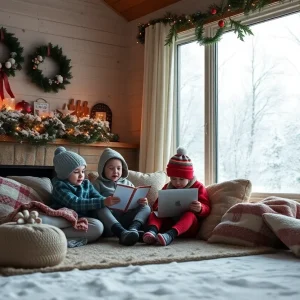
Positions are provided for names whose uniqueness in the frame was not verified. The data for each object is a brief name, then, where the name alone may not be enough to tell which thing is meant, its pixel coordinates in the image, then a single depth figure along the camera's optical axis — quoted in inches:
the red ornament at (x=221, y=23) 156.6
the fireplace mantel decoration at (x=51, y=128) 158.1
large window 144.7
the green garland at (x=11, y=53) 170.6
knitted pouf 83.6
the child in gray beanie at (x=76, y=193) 119.6
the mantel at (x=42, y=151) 160.2
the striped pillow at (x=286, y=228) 103.0
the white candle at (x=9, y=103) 169.5
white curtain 173.9
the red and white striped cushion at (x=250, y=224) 113.6
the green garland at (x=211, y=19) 151.2
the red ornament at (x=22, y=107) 171.6
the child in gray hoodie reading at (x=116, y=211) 118.8
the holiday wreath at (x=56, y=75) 176.7
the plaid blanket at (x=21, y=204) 112.9
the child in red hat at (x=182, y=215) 116.6
